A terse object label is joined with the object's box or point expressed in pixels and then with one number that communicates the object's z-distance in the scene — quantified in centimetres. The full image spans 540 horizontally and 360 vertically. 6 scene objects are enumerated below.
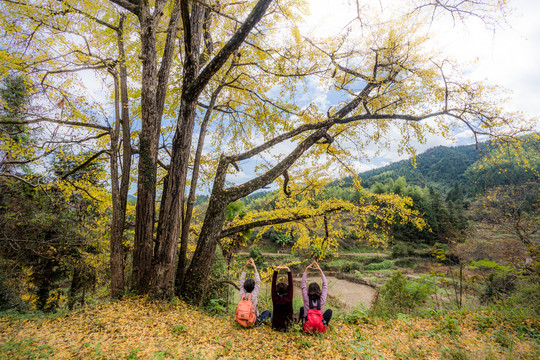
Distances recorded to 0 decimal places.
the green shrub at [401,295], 772
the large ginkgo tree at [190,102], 479
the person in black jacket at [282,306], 421
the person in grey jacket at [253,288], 438
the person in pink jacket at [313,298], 416
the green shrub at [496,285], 786
